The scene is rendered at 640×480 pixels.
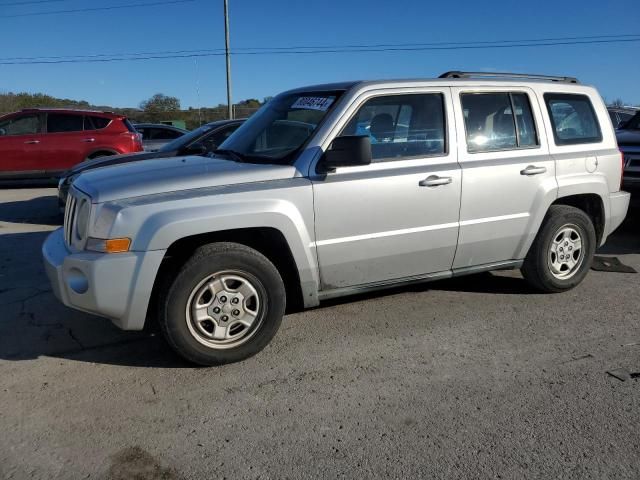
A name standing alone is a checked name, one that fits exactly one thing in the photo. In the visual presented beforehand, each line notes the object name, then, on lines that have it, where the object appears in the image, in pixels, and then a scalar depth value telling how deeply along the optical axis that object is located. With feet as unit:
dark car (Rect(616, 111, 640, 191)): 24.04
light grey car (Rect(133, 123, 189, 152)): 49.90
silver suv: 11.19
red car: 38.83
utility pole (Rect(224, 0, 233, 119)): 83.41
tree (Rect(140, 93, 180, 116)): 163.73
